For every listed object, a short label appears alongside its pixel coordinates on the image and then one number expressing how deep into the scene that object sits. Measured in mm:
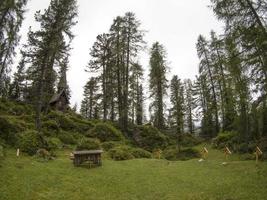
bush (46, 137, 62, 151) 14042
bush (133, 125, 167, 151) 20106
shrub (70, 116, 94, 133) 20187
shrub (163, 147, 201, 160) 15699
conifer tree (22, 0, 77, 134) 16384
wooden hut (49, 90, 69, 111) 28150
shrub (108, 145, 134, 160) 13864
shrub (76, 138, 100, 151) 13558
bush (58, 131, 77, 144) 16922
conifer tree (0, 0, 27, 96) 12042
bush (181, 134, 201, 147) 24629
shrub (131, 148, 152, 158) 15256
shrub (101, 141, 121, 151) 16388
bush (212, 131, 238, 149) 18079
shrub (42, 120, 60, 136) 17322
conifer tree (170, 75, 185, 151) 17712
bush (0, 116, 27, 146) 13253
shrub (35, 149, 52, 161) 11893
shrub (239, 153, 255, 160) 13234
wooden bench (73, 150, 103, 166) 11102
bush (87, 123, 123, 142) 18788
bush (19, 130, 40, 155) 12704
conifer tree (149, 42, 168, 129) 28066
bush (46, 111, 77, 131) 19695
